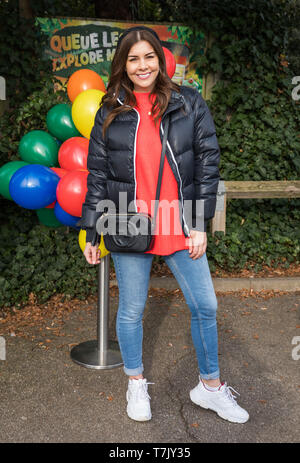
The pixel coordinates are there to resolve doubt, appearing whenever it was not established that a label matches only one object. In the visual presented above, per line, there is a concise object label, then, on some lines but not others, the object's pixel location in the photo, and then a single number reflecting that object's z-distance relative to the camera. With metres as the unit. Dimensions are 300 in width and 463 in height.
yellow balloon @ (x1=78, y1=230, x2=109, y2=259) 2.92
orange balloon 3.13
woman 2.29
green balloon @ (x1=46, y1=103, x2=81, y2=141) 3.27
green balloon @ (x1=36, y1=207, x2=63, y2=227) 3.63
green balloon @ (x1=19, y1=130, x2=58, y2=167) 3.35
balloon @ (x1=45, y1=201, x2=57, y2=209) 3.32
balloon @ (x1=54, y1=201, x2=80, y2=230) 3.19
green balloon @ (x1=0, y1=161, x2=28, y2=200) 3.44
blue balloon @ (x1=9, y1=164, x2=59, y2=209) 3.11
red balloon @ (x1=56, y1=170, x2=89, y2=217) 2.94
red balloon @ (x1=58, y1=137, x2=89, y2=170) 3.10
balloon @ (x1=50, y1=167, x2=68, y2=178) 3.24
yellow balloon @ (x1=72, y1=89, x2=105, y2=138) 2.91
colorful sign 5.02
